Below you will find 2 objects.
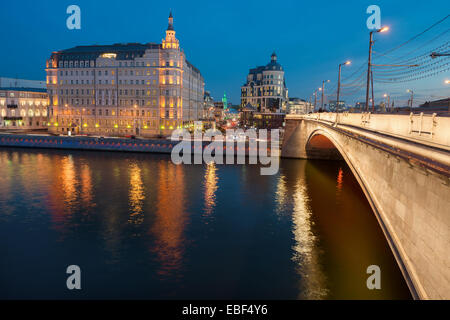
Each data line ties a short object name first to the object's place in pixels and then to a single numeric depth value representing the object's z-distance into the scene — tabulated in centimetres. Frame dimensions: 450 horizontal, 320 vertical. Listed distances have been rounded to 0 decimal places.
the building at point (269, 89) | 14350
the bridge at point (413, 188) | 955
